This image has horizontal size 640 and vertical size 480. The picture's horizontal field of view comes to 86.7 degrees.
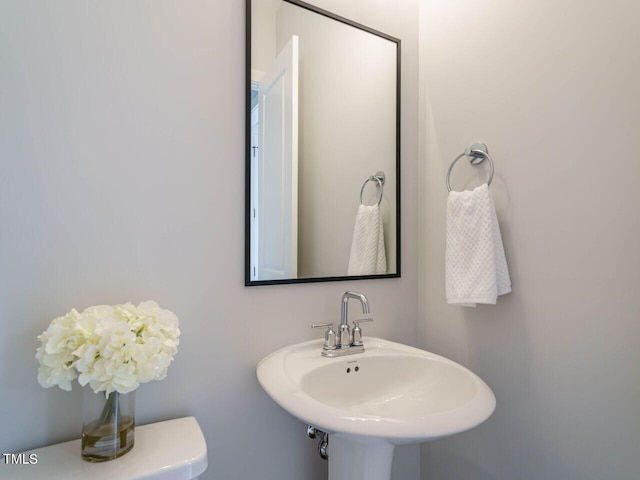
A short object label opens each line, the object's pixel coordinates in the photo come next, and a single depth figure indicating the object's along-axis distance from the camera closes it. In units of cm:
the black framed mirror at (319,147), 107
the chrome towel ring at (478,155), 112
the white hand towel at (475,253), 103
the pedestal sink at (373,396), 68
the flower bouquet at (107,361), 69
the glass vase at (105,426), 72
